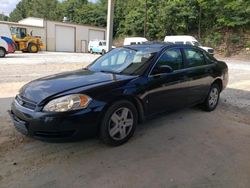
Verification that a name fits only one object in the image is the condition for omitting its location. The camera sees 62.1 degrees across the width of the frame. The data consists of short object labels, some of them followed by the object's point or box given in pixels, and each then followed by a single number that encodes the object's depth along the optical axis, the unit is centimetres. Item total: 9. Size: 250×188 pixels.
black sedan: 255
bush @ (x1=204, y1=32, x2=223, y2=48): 2328
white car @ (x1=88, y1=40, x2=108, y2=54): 2377
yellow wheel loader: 1979
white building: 2574
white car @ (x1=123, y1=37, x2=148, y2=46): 2224
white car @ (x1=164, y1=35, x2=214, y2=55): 1893
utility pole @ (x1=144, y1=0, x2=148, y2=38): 2689
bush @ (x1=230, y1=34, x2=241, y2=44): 2224
